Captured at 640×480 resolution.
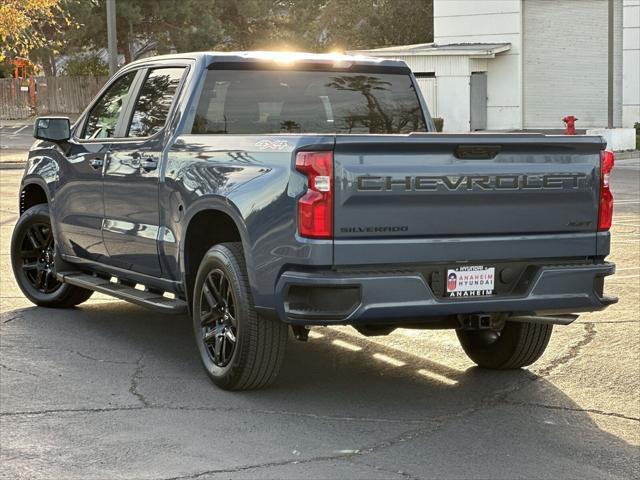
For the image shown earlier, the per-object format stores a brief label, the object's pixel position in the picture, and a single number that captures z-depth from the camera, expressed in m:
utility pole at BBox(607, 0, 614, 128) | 34.50
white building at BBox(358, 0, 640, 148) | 43.28
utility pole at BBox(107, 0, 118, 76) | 31.53
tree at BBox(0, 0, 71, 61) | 29.42
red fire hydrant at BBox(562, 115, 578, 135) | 31.80
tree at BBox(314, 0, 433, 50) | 64.50
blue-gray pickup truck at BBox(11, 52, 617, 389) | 6.53
